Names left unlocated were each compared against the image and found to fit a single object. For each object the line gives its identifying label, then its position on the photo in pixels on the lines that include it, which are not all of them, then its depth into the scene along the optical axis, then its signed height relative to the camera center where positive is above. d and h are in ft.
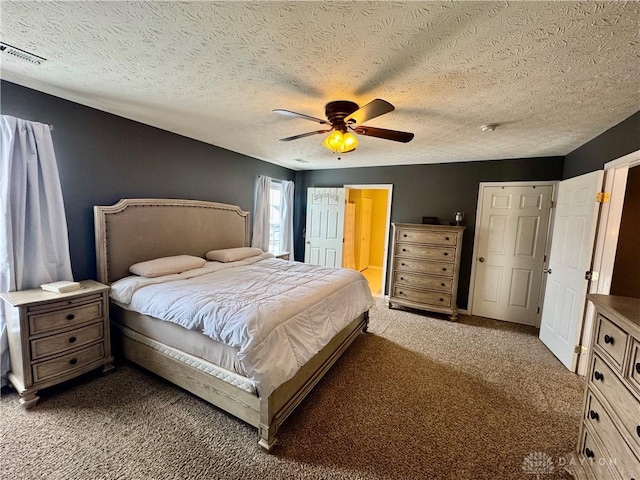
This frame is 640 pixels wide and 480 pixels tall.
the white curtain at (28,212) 6.70 -0.30
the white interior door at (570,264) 8.23 -1.25
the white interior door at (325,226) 16.69 -0.67
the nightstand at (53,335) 6.21 -3.33
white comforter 5.43 -2.36
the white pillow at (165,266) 8.58 -1.98
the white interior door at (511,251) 12.23 -1.29
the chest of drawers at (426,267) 12.64 -2.30
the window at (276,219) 16.88 -0.41
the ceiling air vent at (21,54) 5.24 +2.98
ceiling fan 6.78 +2.25
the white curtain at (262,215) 15.03 -0.17
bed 5.60 -3.08
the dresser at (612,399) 3.72 -2.65
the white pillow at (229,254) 11.42 -1.92
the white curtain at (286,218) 16.96 -0.31
